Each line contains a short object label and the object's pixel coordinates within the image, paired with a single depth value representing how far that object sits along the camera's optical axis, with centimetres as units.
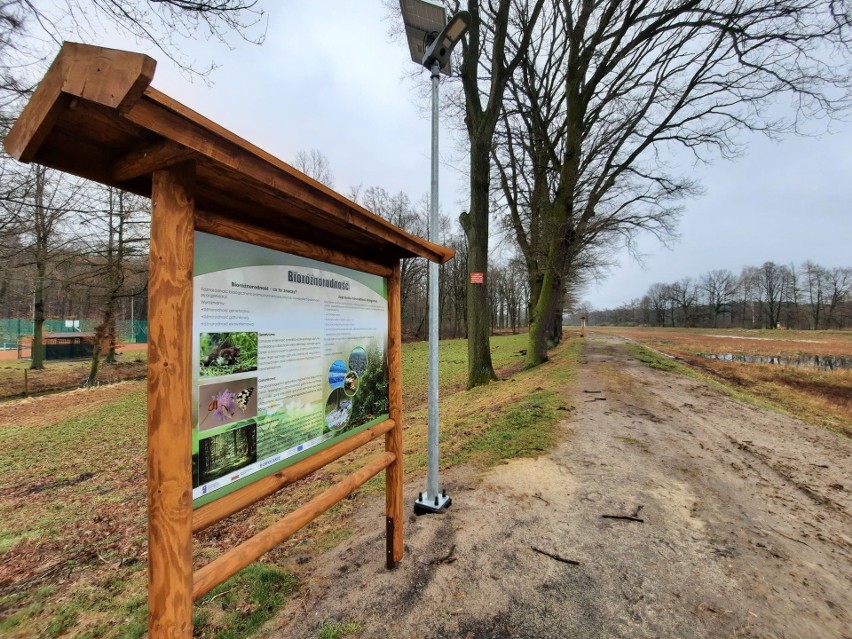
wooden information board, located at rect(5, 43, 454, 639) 112
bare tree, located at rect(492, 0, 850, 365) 962
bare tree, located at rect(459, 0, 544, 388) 927
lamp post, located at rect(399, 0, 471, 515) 317
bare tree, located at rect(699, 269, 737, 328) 7638
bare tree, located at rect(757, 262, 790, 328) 6700
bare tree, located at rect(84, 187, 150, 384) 1461
